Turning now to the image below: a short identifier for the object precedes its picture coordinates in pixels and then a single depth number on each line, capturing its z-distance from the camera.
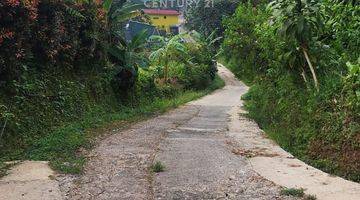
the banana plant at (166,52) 21.55
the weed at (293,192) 5.16
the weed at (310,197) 4.99
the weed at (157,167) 6.13
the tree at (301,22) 7.82
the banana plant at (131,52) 13.46
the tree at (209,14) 40.91
